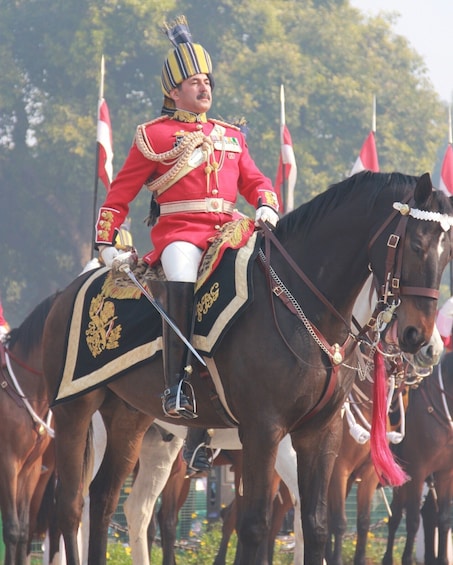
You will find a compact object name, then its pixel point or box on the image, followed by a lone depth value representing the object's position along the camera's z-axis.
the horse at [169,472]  16.64
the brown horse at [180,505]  20.64
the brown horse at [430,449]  22.92
